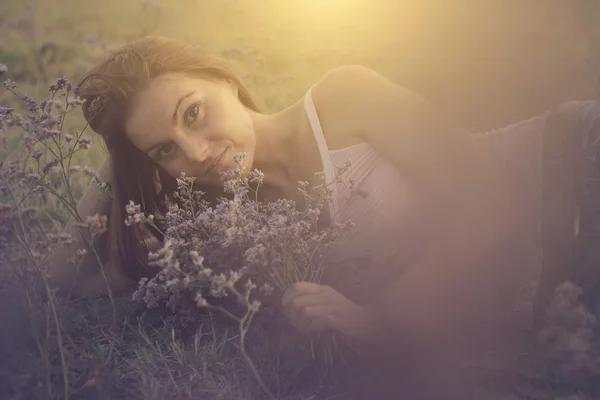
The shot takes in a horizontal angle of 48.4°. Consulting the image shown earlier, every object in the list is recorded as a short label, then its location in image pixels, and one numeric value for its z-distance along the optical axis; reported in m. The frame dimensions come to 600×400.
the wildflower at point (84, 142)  2.11
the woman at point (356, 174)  2.11
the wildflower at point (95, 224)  2.08
